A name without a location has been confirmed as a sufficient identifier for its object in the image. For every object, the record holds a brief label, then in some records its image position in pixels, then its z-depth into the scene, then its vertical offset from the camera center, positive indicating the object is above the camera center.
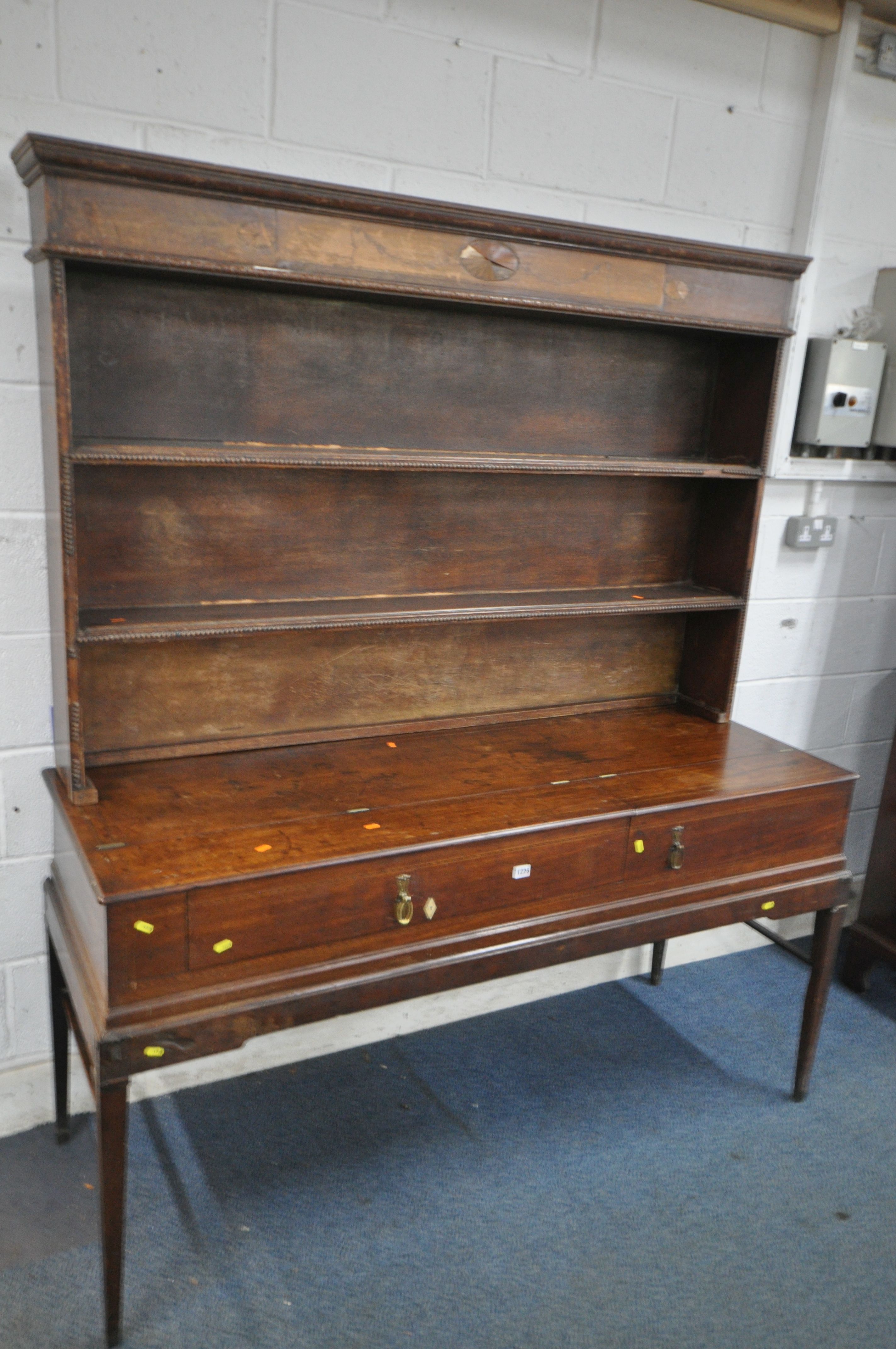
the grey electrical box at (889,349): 2.68 +0.19
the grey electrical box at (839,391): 2.61 +0.07
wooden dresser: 1.64 -0.43
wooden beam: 2.30 +0.88
